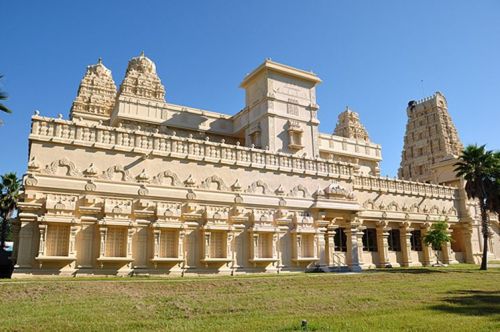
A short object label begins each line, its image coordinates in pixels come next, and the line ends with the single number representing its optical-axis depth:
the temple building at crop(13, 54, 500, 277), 20.86
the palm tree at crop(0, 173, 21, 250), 39.12
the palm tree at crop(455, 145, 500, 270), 33.72
